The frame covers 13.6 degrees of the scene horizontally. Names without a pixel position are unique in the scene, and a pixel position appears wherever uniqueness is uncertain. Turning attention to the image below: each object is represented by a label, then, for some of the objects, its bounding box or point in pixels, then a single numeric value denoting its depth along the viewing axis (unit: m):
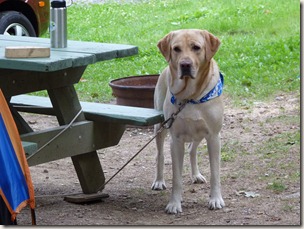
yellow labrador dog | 8.65
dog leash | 8.86
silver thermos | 8.69
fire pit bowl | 12.45
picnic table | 8.67
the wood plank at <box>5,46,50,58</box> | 7.99
